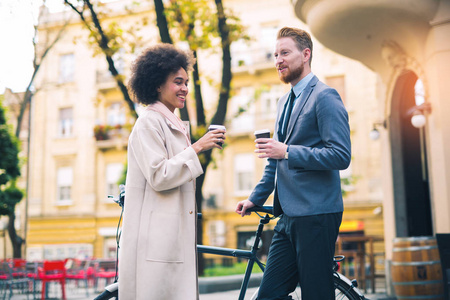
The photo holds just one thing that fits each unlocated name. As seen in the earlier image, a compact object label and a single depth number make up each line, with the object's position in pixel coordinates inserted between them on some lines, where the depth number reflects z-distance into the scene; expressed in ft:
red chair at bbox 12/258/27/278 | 44.53
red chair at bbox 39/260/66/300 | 38.66
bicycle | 11.64
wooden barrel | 21.13
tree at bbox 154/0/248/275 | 37.74
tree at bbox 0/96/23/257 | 58.34
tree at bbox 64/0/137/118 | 37.29
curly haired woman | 10.07
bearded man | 10.00
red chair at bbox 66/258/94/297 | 49.83
